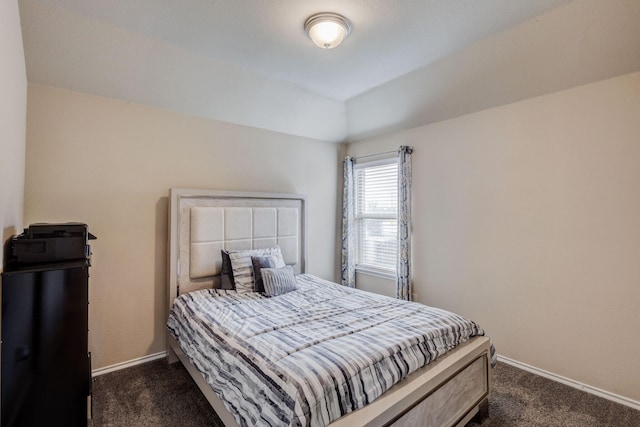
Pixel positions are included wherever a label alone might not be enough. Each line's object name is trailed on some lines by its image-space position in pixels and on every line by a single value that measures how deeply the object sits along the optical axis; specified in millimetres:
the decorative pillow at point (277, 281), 2832
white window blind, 3900
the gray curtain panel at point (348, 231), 4211
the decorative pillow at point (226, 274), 3007
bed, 1453
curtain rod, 3785
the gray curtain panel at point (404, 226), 3533
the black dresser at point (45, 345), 1414
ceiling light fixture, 2123
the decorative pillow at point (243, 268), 2936
